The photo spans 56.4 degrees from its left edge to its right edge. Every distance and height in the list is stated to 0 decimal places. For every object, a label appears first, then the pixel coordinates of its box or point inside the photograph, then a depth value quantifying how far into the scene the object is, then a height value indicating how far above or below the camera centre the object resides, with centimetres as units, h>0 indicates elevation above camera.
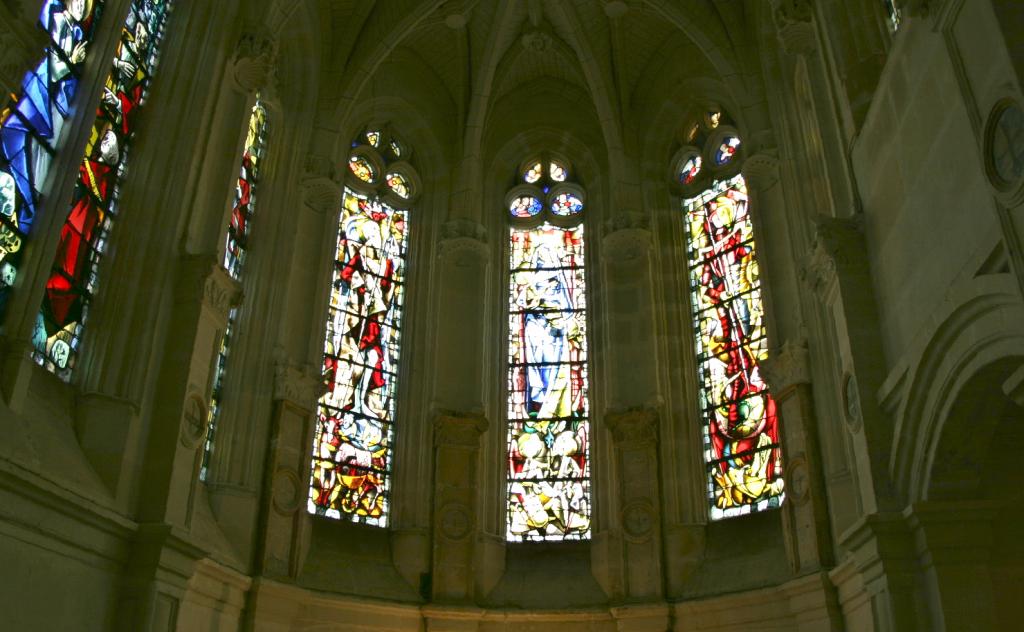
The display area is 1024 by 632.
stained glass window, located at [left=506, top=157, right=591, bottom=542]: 1438 +601
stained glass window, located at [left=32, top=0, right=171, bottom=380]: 900 +521
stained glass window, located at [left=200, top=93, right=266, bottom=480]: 1223 +687
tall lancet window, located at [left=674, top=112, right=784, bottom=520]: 1329 +602
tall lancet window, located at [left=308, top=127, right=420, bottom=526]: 1367 +601
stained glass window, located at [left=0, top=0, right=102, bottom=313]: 812 +521
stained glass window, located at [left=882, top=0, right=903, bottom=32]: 934 +685
